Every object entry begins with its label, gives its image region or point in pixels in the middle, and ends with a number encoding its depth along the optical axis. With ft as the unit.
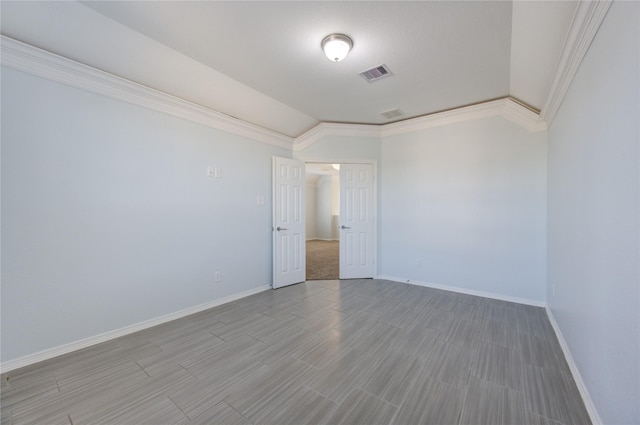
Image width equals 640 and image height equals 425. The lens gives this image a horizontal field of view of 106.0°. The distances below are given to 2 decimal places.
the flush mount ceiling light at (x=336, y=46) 7.02
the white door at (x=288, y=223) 13.35
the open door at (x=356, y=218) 14.71
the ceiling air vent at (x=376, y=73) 8.68
